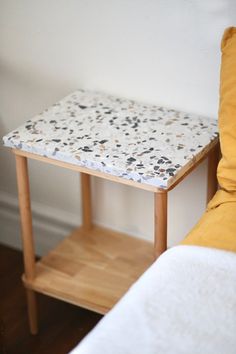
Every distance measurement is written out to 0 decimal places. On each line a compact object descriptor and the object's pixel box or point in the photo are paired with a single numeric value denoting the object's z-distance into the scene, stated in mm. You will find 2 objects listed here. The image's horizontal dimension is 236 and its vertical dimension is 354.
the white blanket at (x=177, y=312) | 1262
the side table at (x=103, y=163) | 1741
